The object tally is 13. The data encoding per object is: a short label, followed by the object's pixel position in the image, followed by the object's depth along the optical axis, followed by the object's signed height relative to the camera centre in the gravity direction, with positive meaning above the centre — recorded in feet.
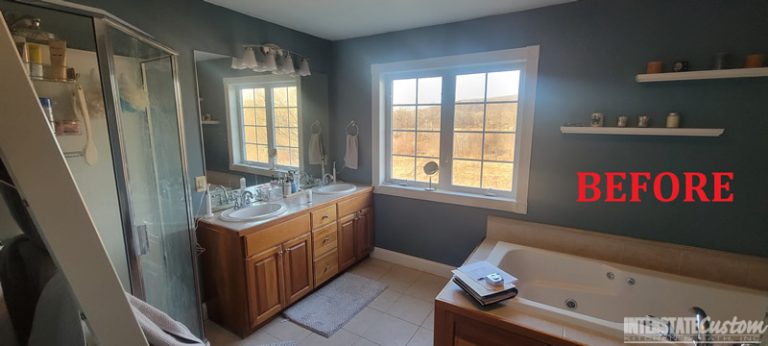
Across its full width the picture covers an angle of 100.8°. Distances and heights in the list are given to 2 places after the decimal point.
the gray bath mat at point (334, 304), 7.79 -4.89
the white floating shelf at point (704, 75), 5.76 +0.93
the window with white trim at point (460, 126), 8.57 -0.14
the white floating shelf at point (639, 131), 6.32 -0.17
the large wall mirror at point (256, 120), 7.82 -0.02
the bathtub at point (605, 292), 5.96 -3.55
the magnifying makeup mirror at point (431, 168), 10.00 -1.47
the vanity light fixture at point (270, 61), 8.19 +1.61
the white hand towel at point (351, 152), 11.07 -1.11
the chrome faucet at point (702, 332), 4.76 -3.19
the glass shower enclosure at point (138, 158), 4.66 -0.68
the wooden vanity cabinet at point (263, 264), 6.99 -3.48
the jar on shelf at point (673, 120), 6.60 +0.07
